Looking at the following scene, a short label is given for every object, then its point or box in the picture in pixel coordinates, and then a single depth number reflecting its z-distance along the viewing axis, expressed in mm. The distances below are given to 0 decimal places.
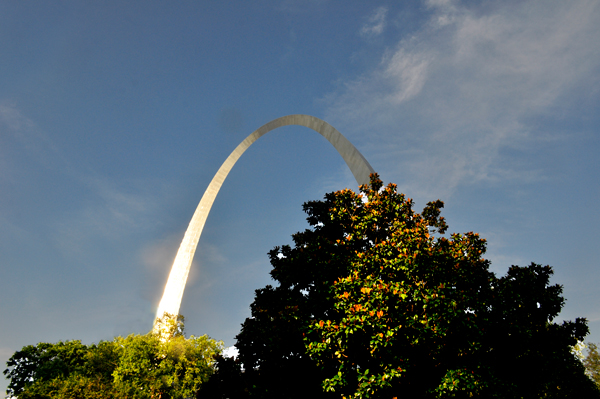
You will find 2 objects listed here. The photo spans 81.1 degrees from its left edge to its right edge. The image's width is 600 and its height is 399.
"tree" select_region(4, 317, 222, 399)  26266
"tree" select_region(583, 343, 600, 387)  42344
